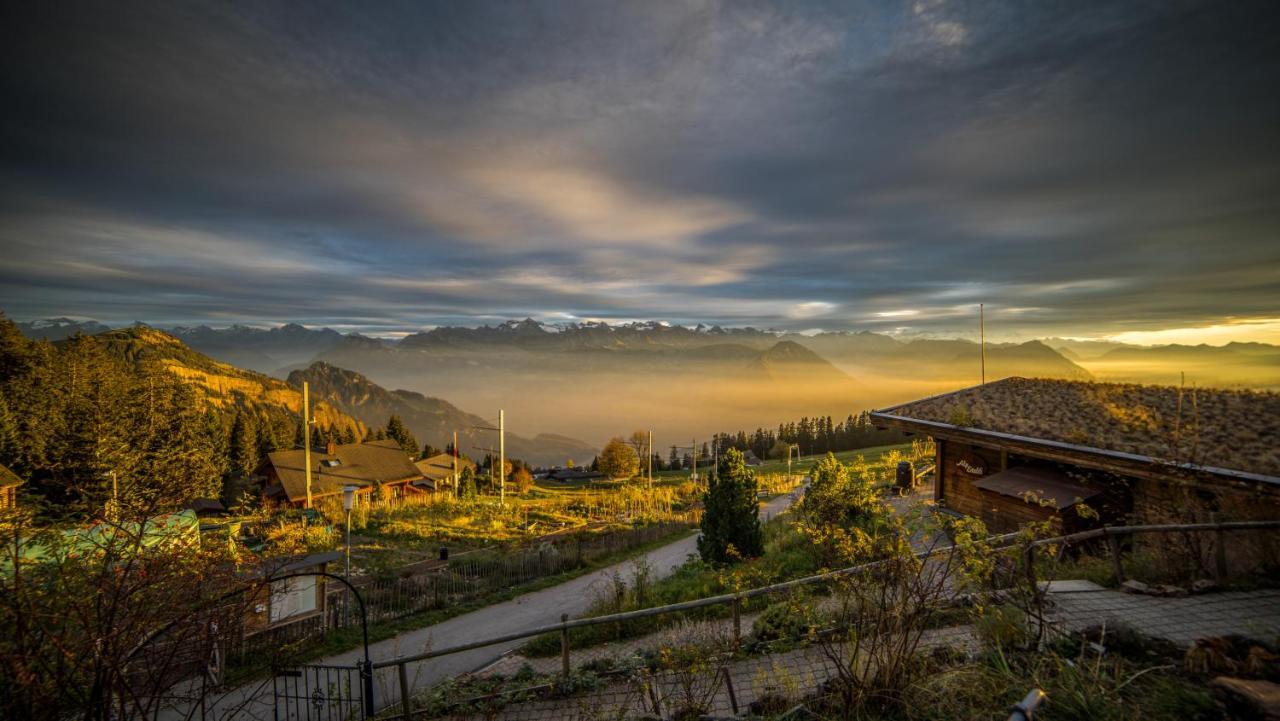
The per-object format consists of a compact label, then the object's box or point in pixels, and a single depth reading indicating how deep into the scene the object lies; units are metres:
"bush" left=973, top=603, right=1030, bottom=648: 5.45
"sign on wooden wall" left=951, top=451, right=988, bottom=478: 13.36
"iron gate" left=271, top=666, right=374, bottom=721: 7.11
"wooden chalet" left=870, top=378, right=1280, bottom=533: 7.99
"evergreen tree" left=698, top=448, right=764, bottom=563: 15.52
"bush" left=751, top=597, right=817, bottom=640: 7.81
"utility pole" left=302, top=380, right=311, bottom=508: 25.52
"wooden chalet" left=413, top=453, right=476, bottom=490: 46.03
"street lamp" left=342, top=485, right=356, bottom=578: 13.59
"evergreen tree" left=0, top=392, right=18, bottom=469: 25.15
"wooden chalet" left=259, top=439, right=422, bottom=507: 35.59
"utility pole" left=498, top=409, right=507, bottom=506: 32.62
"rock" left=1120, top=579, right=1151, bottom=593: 6.82
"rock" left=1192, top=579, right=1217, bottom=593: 6.69
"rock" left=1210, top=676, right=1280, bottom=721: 3.56
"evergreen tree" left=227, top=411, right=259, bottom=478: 46.69
